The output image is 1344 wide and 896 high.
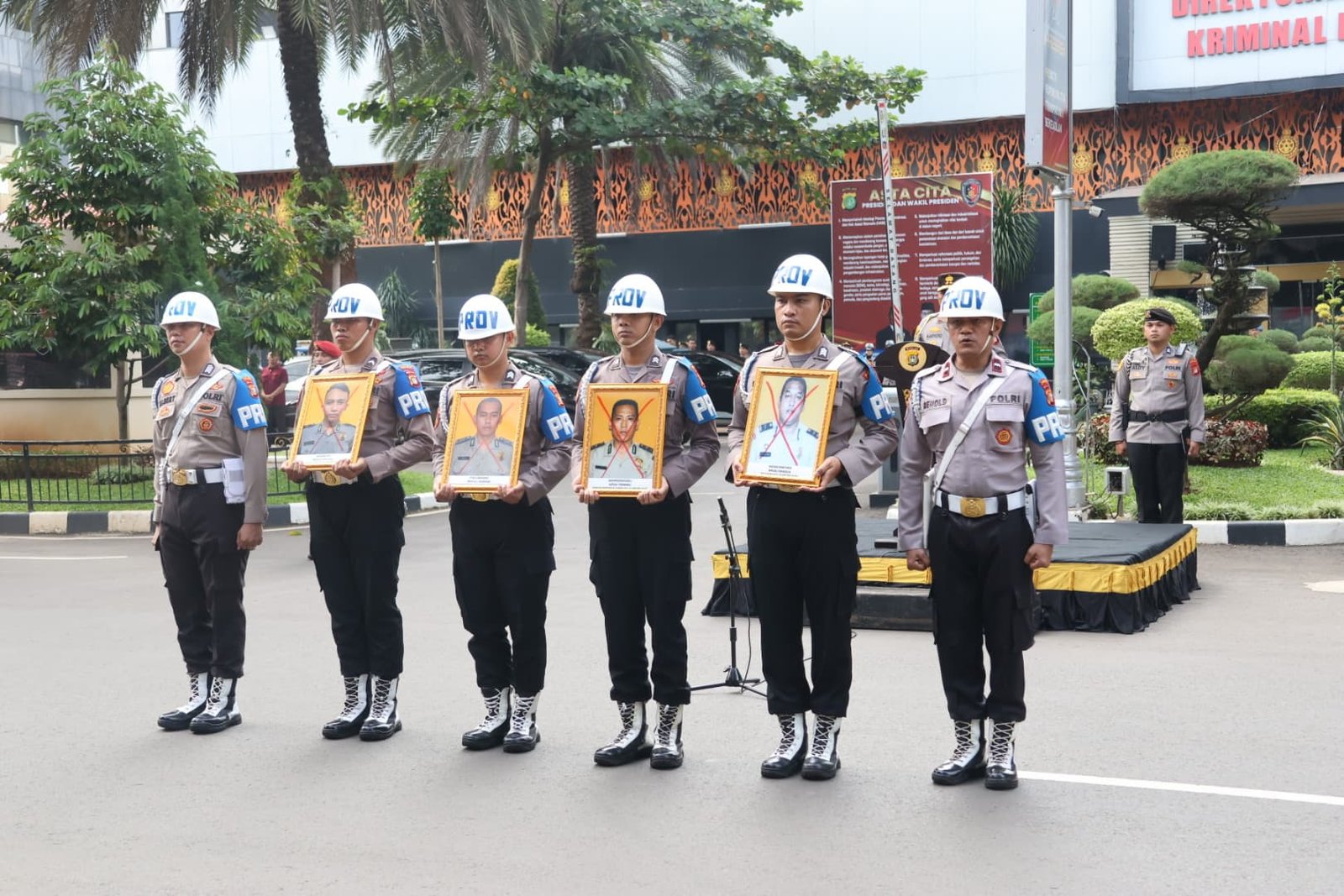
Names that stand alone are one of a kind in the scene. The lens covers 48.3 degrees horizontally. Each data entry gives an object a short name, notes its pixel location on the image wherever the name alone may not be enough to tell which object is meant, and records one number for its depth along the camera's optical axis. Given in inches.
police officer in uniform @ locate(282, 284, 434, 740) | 260.2
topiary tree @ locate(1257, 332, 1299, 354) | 856.3
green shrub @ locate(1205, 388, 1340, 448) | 762.8
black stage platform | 344.5
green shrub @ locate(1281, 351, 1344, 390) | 839.1
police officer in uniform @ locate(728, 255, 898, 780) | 228.5
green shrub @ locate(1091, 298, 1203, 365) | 620.7
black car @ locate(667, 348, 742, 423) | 1031.0
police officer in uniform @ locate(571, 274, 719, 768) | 237.5
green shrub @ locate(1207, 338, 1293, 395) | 673.0
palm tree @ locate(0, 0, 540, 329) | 734.5
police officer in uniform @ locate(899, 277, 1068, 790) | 223.3
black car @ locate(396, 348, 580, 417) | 908.6
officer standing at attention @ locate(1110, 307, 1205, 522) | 435.5
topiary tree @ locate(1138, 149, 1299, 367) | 605.6
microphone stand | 274.2
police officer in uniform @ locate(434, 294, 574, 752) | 248.7
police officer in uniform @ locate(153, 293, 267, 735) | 265.7
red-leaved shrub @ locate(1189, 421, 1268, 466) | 654.5
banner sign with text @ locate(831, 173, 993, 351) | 615.8
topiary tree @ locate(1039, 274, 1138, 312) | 730.8
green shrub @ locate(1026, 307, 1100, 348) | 655.1
